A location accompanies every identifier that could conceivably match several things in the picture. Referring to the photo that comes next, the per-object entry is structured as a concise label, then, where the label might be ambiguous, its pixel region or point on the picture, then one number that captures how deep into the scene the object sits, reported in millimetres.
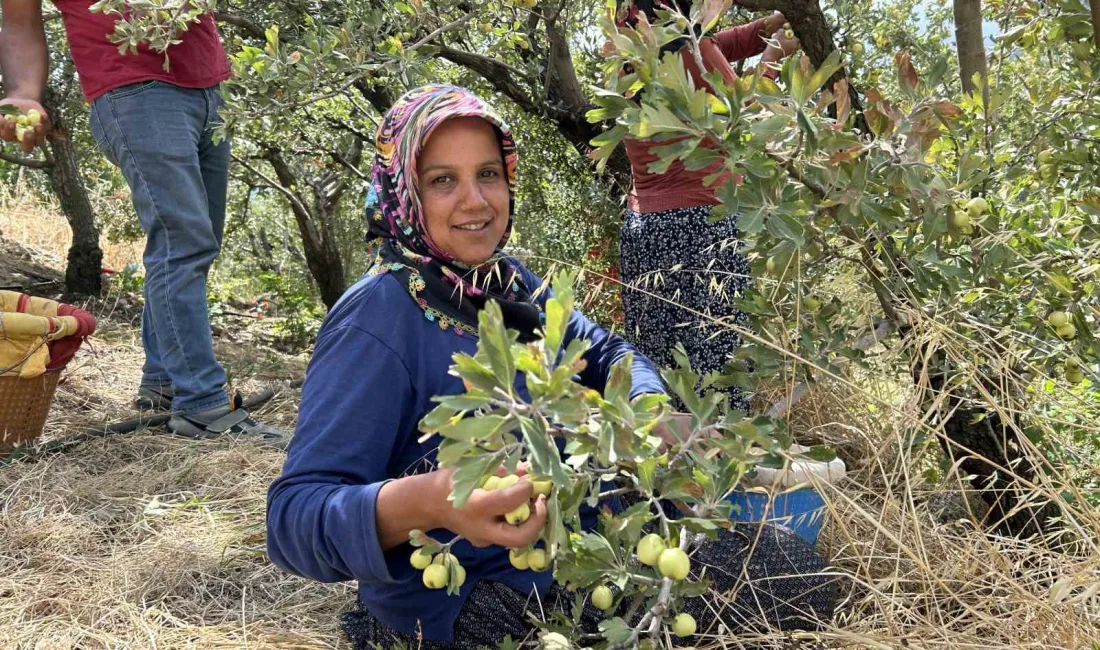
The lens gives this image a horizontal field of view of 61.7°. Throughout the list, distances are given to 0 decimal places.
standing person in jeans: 3148
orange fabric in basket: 3262
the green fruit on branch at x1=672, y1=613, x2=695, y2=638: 1253
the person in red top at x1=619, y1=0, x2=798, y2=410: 2584
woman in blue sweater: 1414
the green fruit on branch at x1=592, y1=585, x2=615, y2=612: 1279
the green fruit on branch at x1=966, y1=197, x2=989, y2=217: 1602
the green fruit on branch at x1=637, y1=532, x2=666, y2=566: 1192
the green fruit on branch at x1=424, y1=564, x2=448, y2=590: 1248
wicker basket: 3281
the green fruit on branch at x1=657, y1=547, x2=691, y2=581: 1154
